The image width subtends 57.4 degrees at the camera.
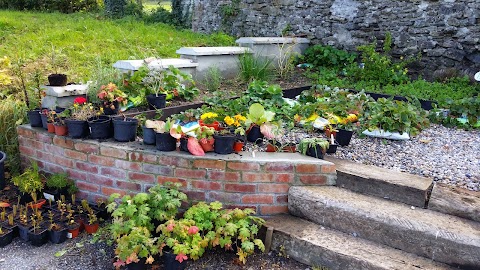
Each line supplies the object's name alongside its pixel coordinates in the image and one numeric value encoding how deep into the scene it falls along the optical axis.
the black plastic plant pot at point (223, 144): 3.02
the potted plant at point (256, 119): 3.39
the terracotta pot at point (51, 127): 3.50
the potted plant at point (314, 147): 3.18
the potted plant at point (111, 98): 3.73
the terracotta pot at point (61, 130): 3.43
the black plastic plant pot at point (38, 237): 2.98
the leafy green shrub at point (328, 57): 6.59
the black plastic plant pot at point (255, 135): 3.43
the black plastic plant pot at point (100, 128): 3.29
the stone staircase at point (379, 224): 2.54
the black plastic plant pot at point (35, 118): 3.66
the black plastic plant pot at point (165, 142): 3.06
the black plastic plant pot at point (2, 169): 3.61
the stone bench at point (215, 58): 5.36
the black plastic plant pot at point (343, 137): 3.55
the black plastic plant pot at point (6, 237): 2.97
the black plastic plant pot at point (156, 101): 4.11
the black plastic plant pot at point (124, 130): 3.26
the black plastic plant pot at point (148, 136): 3.18
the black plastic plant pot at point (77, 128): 3.33
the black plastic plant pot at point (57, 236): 3.02
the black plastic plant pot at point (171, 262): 2.65
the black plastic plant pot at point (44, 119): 3.58
